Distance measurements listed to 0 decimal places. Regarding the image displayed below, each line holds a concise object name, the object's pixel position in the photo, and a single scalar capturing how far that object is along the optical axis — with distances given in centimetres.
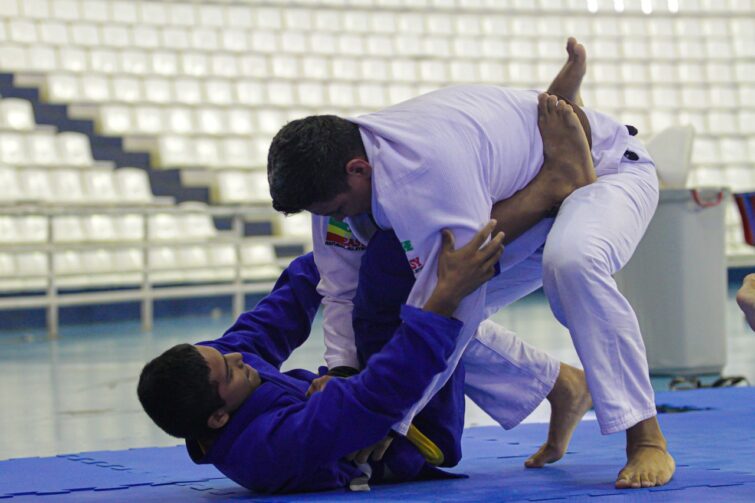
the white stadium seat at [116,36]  1833
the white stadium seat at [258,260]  1708
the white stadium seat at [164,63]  1858
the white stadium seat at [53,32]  1792
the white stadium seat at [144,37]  1864
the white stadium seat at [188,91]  1836
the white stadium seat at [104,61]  1794
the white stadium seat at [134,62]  1826
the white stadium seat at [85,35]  1812
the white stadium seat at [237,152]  1795
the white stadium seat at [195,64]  1881
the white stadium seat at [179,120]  1787
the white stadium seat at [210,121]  1816
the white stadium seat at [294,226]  1780
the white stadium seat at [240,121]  1839
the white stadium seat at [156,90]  1811
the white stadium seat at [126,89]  1783
